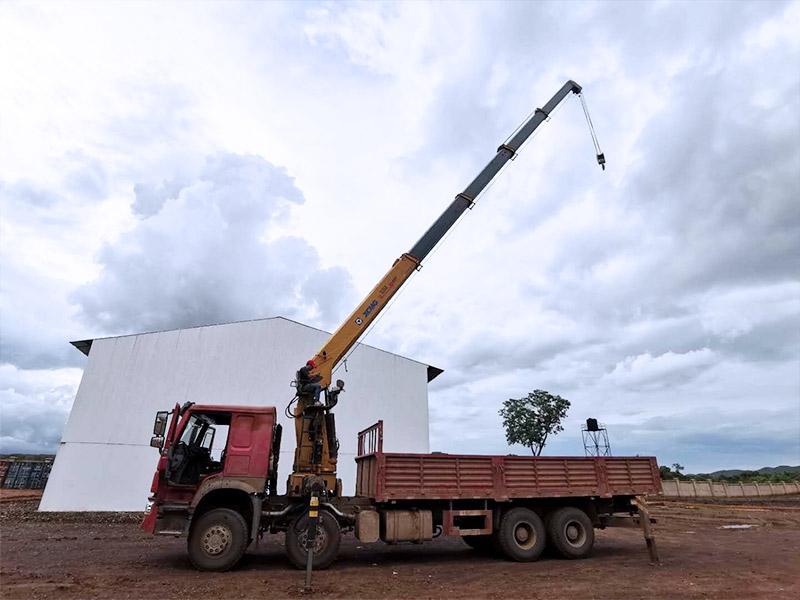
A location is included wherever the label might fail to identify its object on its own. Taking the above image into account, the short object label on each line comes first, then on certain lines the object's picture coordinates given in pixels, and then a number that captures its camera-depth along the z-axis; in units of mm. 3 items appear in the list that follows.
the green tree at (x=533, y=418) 42688
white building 18125
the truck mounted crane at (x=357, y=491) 8328
